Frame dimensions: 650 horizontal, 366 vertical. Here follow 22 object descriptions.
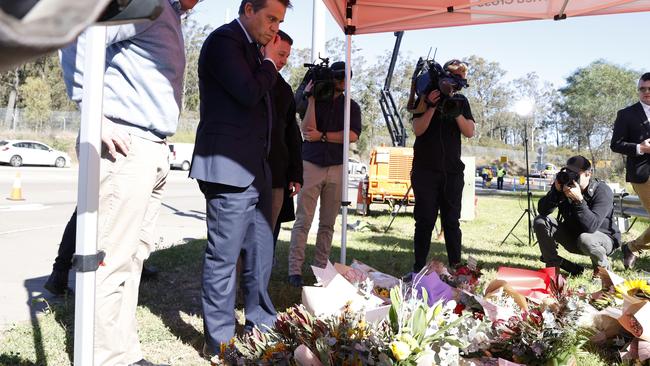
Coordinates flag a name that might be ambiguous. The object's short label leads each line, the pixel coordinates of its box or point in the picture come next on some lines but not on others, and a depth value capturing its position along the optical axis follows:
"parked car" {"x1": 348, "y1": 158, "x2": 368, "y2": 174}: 42.96
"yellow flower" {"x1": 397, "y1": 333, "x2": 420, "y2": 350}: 2.02
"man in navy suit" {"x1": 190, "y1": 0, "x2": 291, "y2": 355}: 2.71
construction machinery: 12.40
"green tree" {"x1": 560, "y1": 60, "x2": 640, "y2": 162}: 51.28
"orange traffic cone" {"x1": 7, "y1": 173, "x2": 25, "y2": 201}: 12.09
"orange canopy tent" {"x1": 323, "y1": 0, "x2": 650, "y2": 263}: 4.80
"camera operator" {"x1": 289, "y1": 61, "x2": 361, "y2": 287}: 4.66
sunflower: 2.87
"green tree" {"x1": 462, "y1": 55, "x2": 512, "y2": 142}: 67.94
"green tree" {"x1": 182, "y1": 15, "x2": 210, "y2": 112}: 47.16
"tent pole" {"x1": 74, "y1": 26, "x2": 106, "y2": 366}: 1.90
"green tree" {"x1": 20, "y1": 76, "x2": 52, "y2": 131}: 36.56
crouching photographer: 4.93
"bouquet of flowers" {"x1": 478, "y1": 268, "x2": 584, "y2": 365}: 2.39
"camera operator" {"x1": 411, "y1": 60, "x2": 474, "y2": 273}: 4.46
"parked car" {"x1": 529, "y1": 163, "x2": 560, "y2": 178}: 39.06
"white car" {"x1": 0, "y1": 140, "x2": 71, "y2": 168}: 26.00
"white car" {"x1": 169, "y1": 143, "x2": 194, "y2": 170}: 34.67
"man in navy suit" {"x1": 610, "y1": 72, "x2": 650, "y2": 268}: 5.46
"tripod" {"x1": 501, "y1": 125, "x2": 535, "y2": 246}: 6.89
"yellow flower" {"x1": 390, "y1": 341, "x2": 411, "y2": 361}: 1.97
